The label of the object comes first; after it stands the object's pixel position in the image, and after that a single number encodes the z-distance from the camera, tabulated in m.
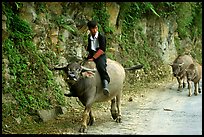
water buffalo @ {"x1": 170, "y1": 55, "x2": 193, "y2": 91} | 15.57
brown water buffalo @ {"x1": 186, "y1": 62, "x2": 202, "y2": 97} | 14.76
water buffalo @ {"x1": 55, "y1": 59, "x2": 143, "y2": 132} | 8.48
